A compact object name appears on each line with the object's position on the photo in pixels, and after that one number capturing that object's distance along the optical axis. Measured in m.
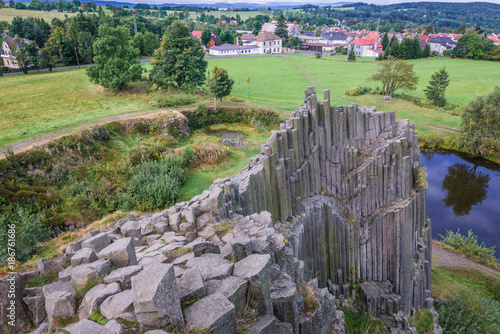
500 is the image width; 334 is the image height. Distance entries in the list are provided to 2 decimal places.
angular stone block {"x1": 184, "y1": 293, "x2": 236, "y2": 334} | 5.42
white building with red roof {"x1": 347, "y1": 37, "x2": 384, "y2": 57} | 117.62
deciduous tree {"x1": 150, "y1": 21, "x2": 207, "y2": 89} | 44.75
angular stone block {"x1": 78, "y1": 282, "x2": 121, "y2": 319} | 5.97
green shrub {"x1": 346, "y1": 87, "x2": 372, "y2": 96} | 53.88
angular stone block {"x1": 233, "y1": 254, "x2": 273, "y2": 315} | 6.54
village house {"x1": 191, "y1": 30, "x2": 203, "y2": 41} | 128.86
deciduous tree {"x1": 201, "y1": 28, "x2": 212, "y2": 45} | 115.20
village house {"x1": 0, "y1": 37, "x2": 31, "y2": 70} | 60.84
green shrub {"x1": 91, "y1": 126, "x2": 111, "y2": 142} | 30.66
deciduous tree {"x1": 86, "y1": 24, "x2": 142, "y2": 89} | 42.50
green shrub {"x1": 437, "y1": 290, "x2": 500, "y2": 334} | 14.73
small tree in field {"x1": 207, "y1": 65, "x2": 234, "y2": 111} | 41.47
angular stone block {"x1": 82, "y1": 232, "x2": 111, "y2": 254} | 8.37
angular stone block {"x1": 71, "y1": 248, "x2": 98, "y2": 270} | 7.50
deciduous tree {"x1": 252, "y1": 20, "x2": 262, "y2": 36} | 148.95
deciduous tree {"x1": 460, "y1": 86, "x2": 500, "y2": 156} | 34.12
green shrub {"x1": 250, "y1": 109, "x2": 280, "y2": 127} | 40.64
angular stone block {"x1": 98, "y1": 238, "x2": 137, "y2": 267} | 7.23
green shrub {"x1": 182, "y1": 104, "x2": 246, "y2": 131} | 40.34
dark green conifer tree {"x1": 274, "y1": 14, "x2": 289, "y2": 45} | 125.01
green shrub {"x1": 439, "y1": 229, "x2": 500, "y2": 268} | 21.33
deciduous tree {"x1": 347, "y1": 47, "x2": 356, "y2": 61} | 93.46
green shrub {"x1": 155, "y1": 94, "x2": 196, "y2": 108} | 41.66
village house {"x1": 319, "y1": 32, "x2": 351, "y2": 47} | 151.50
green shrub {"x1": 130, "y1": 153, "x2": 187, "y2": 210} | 23.33
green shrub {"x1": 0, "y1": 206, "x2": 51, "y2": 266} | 16.88
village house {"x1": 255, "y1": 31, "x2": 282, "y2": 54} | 116.30
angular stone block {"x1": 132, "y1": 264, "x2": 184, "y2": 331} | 5.16
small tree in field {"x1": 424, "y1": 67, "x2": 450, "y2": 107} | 48.00
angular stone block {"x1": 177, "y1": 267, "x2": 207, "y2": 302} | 5.89
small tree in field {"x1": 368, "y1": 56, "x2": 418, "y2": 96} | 49.25
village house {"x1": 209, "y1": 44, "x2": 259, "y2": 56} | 106.31
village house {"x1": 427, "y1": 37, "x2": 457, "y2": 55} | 128.46
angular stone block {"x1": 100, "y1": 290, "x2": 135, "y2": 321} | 5.68
